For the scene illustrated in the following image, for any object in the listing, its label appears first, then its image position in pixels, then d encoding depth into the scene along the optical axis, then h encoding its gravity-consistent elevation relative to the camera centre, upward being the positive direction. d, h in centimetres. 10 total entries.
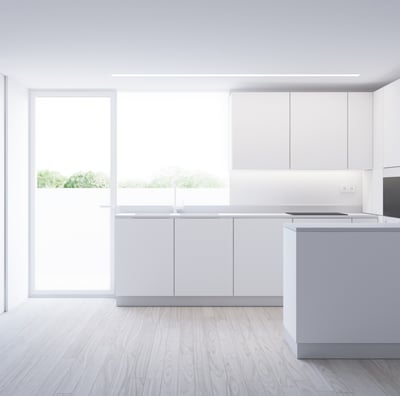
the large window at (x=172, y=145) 574 +63
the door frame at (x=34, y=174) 547 +26
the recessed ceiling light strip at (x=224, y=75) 473 +124
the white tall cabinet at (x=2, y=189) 478 +7
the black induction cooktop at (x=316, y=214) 529 -19
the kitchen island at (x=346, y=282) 345 -62
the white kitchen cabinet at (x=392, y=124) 467 +75
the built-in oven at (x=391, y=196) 467 +1
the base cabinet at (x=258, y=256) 505 -64
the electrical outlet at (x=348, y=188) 565 +11
